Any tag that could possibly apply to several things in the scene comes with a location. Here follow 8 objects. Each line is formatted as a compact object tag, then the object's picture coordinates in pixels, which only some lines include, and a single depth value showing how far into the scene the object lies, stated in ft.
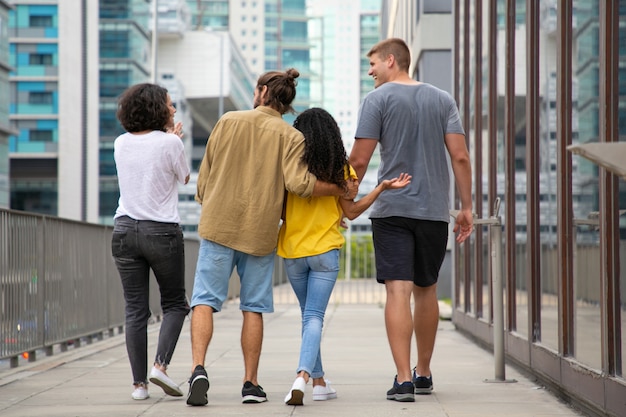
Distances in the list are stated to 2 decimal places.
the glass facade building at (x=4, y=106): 399.79
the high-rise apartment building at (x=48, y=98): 516.09
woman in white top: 39.31
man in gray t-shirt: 39.01
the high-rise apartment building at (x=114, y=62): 544.14
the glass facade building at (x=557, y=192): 31.81
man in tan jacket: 38.03
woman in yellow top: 37.61
